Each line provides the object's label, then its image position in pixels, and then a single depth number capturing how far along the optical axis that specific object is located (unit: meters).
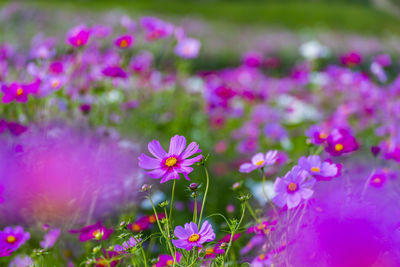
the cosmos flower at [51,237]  2.04
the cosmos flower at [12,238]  1.97
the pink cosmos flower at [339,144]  1.98
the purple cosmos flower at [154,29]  2.52
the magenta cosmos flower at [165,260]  1.93
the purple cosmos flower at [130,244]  1.92
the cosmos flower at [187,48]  2.63
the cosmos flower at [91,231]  1.97
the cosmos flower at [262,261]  1.95
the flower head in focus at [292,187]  1.87
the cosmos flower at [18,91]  2.12
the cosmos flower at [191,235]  1.85
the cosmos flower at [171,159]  1.88
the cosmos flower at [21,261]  2.06
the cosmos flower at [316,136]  2.01
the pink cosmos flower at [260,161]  1.97
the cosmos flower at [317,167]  1.90
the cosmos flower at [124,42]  2.35
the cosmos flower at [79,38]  2.22
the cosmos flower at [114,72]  2.30
